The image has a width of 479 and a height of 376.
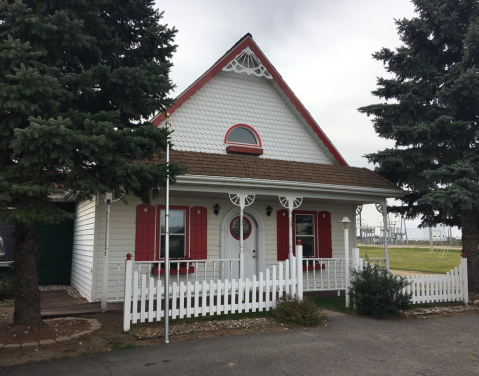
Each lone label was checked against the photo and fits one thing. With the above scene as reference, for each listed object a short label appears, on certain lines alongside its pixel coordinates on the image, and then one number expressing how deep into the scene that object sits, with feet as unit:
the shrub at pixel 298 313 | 24.80
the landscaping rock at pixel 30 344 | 19.31
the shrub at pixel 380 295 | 27.35
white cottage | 32.86
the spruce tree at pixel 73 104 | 17.74
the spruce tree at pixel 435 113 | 36.14
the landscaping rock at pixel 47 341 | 19.69
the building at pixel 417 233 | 314.14
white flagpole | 20.76
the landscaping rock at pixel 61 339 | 20.29
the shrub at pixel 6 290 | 34.35
